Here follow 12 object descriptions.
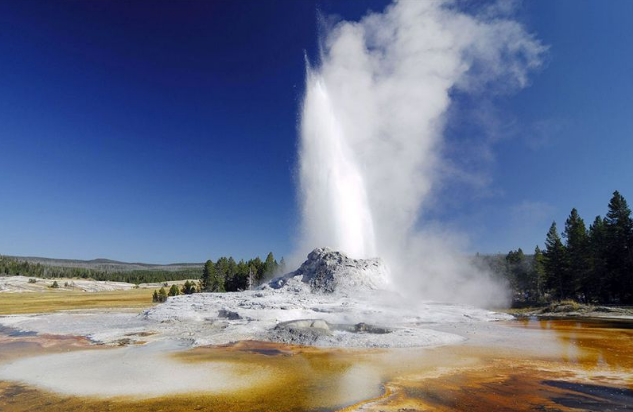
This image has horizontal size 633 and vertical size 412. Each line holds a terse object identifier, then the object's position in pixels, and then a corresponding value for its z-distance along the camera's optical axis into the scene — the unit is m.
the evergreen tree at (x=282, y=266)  67.70
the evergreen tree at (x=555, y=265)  51.25
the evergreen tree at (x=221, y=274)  69.19
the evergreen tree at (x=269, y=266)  70.41
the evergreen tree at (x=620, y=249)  41.78
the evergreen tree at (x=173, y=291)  61.67
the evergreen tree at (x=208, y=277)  69.96
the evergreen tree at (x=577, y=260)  46.31
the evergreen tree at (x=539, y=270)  60.56
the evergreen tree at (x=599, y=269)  43.81
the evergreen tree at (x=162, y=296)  61.32
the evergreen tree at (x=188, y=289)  68.38
